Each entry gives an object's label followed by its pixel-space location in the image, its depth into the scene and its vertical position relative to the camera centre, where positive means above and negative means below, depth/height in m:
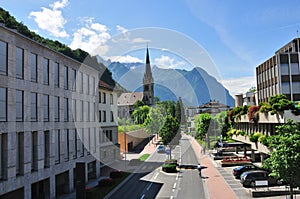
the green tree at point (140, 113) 71.44 +0.47
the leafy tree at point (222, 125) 51.59 -2.02
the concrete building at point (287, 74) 52.00 +6.62
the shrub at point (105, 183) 28.56 -6.28
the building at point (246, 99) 81.95 +4.22
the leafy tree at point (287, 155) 17.98 -2.49
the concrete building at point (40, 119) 18.81 -0.22
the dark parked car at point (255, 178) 26.80 -5.67
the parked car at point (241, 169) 31.08 -5.72
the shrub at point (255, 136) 31.13 -2.35
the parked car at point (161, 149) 56.36 -6.32
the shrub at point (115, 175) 32.88 -6.37
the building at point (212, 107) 114.12 +2.68
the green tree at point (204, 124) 61.83 -2.01
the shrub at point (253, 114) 31.31 -0.05
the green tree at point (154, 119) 62.12 -0.86
